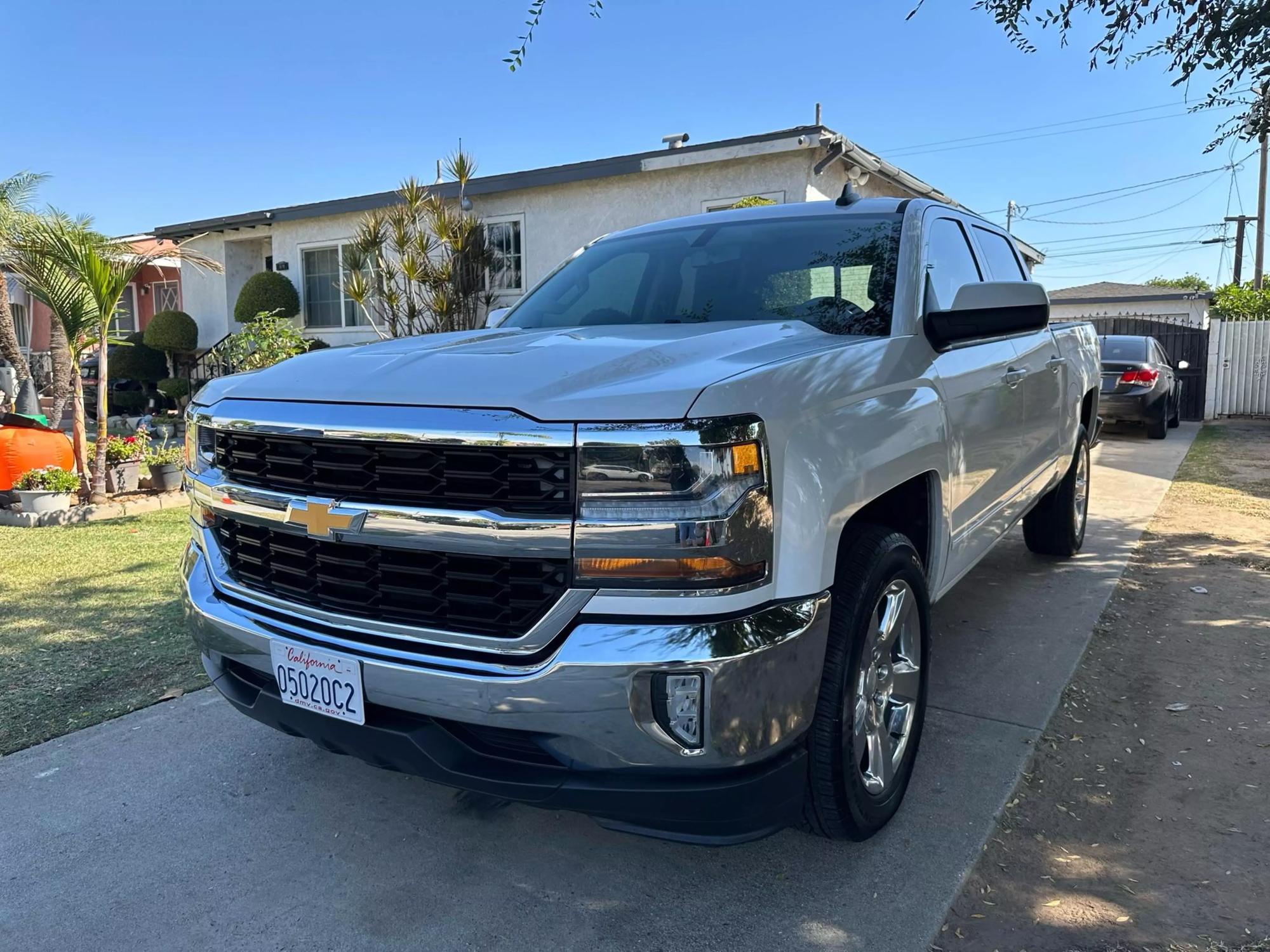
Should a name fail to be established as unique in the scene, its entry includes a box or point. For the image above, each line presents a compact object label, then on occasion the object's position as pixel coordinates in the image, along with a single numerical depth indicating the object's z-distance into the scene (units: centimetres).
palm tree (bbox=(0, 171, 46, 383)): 953
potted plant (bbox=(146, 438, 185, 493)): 880
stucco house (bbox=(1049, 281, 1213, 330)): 2864
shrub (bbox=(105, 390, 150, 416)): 1798
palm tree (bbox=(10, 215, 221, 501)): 760
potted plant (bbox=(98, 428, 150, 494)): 861
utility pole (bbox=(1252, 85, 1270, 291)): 3416
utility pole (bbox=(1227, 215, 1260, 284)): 4072
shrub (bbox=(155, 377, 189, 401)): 1700
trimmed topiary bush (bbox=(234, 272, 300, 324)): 1628
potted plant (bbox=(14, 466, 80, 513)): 764
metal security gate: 1734
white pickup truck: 206
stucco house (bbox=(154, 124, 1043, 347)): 1160
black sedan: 1365
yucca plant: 1327
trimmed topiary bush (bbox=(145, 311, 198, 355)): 1747
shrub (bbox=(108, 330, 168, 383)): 1794
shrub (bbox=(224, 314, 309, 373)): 1168
